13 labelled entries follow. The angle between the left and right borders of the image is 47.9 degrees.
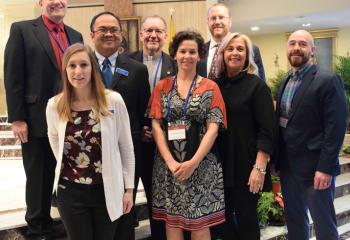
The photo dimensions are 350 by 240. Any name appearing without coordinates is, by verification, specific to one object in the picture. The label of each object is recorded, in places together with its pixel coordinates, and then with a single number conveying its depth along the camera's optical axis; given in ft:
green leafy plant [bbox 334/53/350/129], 22.51
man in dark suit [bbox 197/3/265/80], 8.96
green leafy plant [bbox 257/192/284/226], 11.12
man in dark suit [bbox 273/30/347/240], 7.37
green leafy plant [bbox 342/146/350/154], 19.74
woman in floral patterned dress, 6.95
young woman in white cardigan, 5.81
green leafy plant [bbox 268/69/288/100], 28.73
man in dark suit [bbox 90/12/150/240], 7.16
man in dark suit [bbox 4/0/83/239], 7.45
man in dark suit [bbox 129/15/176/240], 7.88
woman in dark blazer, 7.34
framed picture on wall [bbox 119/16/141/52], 20.58
